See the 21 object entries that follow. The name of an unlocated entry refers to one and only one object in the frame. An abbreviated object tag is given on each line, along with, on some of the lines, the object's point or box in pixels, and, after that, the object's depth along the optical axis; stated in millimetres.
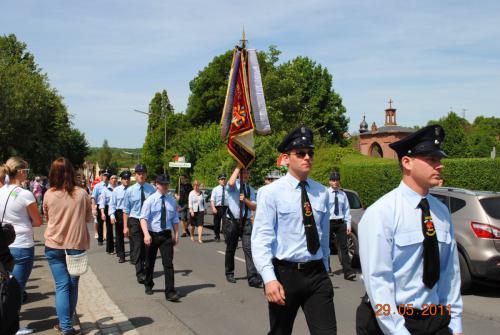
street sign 27234
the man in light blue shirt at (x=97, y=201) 13641
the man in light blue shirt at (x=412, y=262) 2654
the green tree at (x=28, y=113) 38156
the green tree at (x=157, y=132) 67738
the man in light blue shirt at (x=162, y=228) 7555
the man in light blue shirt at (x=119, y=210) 11406
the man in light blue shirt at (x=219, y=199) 13798
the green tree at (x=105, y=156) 136875
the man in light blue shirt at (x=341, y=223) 9328
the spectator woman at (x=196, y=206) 15916
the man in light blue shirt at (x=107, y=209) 12898
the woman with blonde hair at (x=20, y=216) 5855
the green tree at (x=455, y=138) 51350
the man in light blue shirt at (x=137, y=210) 9336
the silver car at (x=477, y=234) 7637
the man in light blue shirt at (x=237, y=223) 8820
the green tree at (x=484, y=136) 65119
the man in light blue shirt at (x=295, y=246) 3725
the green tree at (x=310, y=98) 41906
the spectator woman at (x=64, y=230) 5504
